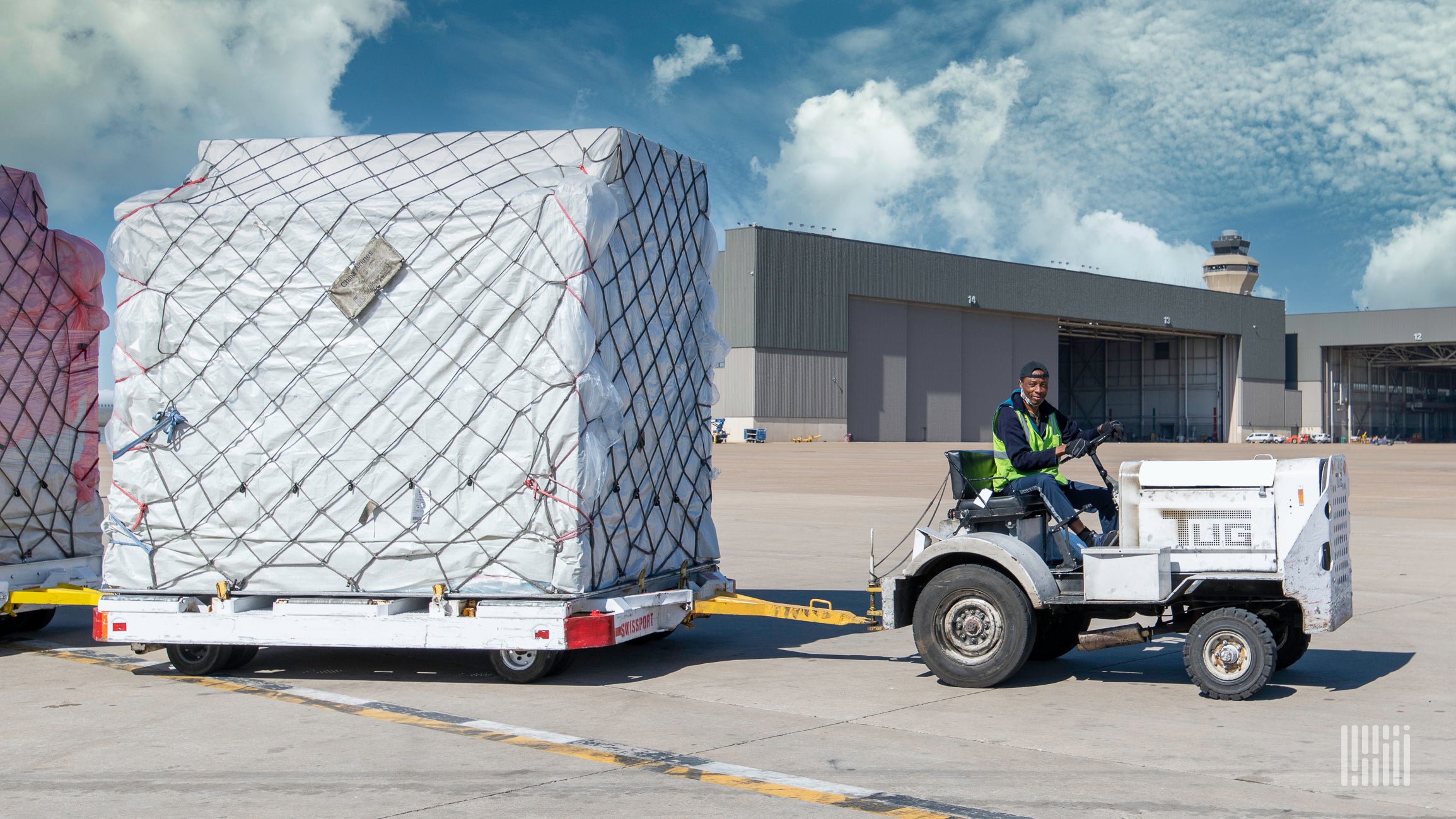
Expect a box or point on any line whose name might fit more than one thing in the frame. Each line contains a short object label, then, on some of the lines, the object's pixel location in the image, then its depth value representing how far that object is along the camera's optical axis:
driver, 7.54
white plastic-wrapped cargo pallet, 7.55
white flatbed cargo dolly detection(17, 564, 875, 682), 7.46
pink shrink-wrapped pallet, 9.38
